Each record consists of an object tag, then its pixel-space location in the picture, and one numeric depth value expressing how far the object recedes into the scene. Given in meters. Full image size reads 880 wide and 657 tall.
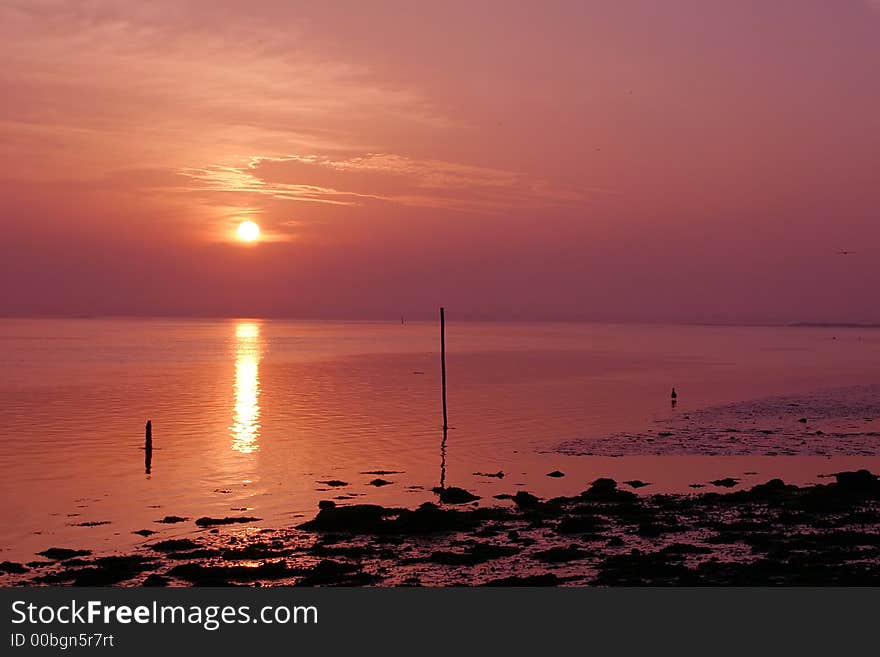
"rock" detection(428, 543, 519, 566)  25.59
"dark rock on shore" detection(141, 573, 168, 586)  23.39
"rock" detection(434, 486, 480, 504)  36.16
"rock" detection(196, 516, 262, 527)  31.53
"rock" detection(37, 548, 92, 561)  26.89
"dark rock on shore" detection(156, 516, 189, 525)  32.26
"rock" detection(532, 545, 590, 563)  25.69
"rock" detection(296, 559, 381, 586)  23.56
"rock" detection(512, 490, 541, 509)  34.19
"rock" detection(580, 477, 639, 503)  35.03
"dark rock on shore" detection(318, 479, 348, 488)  40.38
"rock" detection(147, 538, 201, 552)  27.62
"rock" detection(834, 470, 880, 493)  35.12
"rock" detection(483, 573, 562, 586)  22.97
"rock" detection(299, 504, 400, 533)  29.92
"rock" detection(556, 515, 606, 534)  29.33
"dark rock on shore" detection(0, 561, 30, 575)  25.16
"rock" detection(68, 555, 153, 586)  23.73
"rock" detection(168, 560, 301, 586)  23.88
